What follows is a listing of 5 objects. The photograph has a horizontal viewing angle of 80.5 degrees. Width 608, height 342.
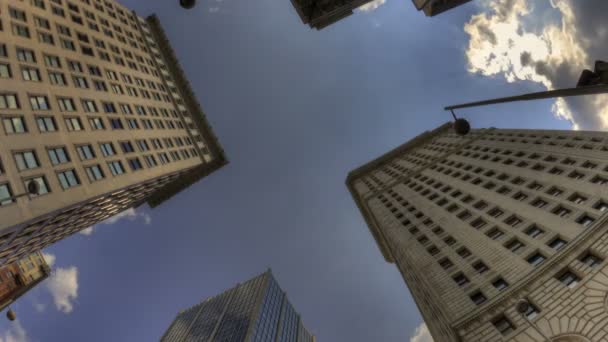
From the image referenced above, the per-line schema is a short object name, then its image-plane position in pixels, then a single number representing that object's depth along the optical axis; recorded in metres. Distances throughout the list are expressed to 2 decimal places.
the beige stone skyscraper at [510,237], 23.03
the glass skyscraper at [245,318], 88.25
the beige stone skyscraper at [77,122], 27.81
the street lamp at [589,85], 7.98
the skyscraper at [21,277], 61.31
